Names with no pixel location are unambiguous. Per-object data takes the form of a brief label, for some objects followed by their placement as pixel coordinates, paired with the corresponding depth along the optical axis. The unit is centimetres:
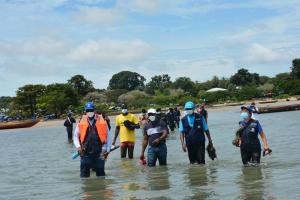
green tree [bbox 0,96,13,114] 15835
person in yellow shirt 1642
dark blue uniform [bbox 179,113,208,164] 1232
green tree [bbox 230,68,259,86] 14888
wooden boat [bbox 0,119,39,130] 7069
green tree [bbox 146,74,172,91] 15288
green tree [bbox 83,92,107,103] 11835
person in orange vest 1063
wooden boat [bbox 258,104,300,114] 5743
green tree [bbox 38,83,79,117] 9731
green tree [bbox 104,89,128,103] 13826
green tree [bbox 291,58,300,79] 12400
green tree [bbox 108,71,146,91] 18475
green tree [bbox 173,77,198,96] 13800
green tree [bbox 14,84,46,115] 10381
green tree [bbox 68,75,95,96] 12875
